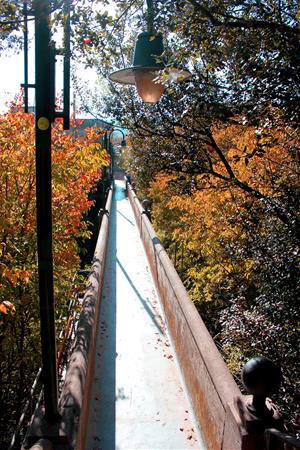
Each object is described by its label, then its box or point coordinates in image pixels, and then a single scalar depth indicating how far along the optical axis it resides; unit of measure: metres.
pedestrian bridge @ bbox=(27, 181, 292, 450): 3.88
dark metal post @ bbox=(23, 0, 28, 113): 3.10
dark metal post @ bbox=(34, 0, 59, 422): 2.92
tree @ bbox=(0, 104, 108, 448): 6.91
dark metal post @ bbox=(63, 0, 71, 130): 3.07
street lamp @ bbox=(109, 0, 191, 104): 3.84
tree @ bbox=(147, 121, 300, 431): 4.81
